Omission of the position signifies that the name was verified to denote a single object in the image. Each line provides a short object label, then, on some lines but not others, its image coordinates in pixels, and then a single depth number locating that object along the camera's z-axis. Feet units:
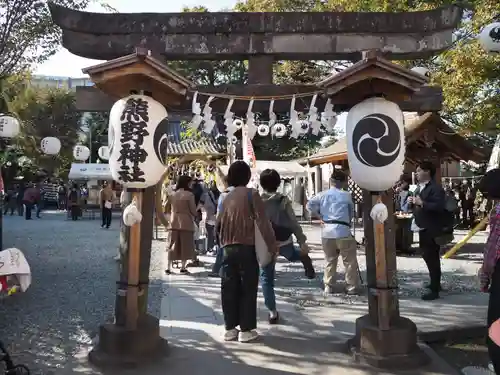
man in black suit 23.49
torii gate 21.75
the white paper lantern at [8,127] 33.55
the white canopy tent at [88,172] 96.07
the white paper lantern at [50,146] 51.65
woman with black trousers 17.19
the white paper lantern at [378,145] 15.69
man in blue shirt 24.32
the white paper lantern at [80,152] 63.16
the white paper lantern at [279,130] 24.15
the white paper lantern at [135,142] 16.21
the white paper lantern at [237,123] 21.01
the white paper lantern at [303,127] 19.41
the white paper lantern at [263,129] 24.83
